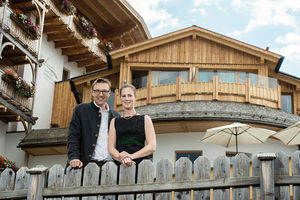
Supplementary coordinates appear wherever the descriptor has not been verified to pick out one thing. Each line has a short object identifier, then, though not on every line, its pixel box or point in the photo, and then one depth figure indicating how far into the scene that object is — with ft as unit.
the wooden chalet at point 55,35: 67.46
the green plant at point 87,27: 88.02
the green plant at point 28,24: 68.21
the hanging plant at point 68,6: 81.71
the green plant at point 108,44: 95.40
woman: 21.02
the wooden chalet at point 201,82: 59.93
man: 21.91
